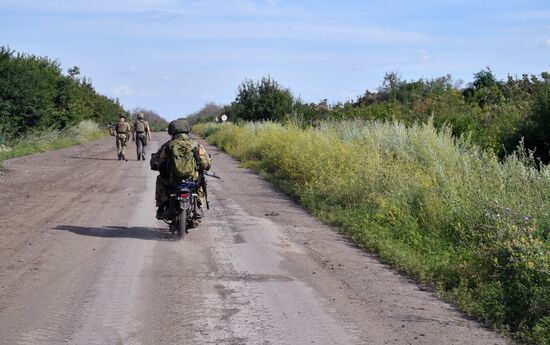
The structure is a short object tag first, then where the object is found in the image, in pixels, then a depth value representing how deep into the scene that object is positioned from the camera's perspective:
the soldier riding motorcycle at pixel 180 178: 12.06
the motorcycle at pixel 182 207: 12.02
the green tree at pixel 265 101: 48.25
